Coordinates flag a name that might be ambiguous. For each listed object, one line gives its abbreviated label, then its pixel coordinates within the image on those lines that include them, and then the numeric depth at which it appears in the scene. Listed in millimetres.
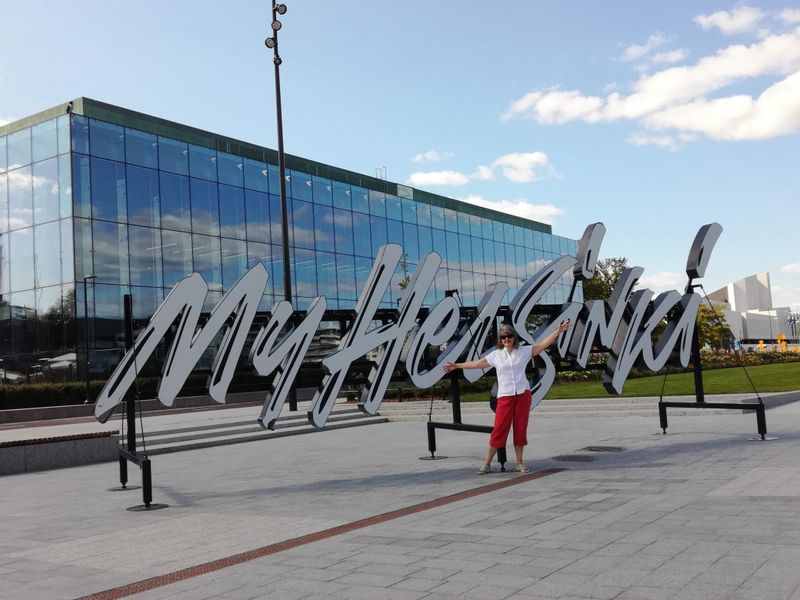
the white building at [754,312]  142875
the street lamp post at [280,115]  25750
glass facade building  35844
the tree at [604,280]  63797
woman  10453
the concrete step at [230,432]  18297
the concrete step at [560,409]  20125
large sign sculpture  11031
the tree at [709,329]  59406
